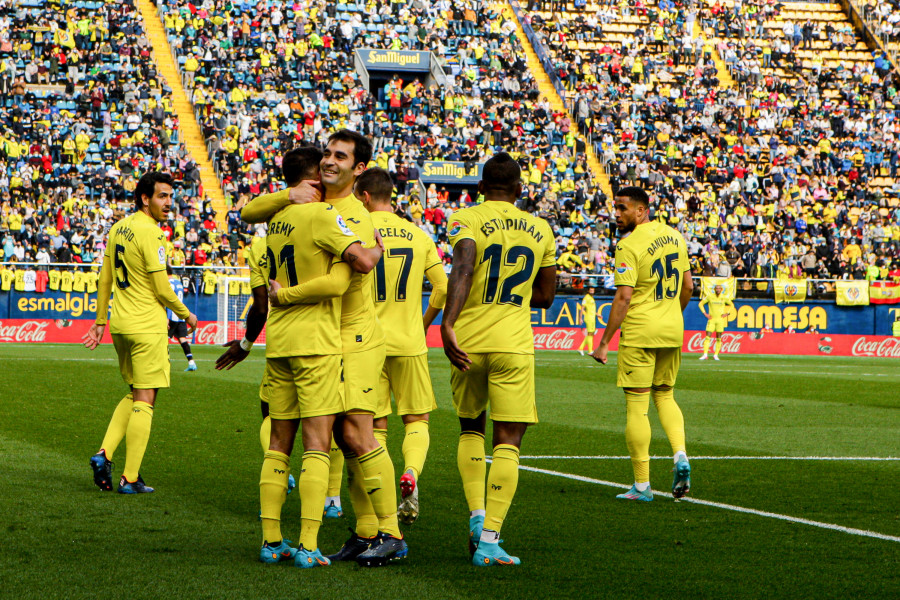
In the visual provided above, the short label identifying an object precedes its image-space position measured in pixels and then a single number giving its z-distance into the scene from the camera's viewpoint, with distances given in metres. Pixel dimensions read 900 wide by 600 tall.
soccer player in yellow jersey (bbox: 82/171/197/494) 16.28
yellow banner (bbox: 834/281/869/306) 66.87
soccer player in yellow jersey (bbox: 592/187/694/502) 16.62
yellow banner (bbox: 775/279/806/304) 66.50
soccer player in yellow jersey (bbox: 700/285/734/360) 58.00
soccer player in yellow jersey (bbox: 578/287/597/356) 59.97
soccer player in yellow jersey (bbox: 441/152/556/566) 12.19
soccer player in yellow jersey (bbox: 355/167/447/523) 14.46
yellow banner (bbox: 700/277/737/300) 62.81
